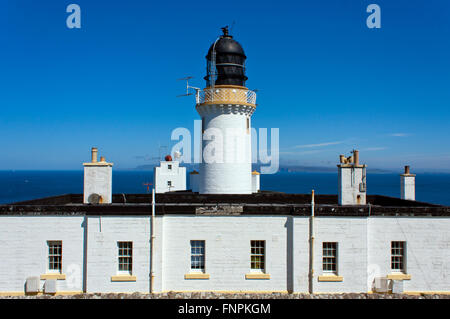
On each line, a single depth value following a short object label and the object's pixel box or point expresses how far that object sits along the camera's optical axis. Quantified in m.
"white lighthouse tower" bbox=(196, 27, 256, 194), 22.00
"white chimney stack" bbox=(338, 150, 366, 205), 15.97
